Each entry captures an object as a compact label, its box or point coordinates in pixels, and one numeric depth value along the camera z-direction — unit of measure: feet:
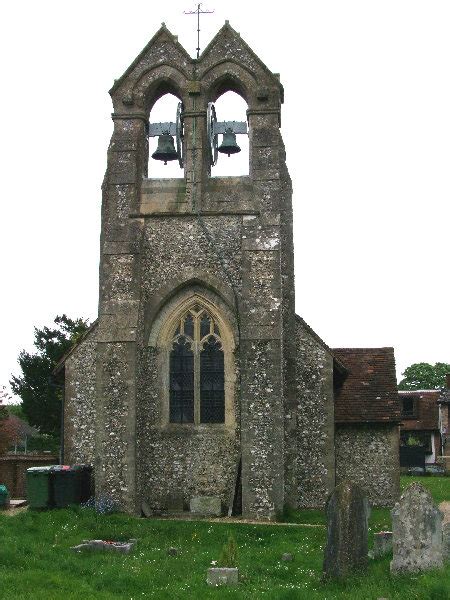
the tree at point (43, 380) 139.64
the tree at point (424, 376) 280.20
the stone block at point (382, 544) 41.93
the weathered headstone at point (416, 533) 36.58
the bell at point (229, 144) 67.21
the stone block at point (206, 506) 61.16
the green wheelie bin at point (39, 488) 60.29
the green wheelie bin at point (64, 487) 60.39
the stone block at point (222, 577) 36.11
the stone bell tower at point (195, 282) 59.82
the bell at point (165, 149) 67.00
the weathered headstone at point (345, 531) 37.22
